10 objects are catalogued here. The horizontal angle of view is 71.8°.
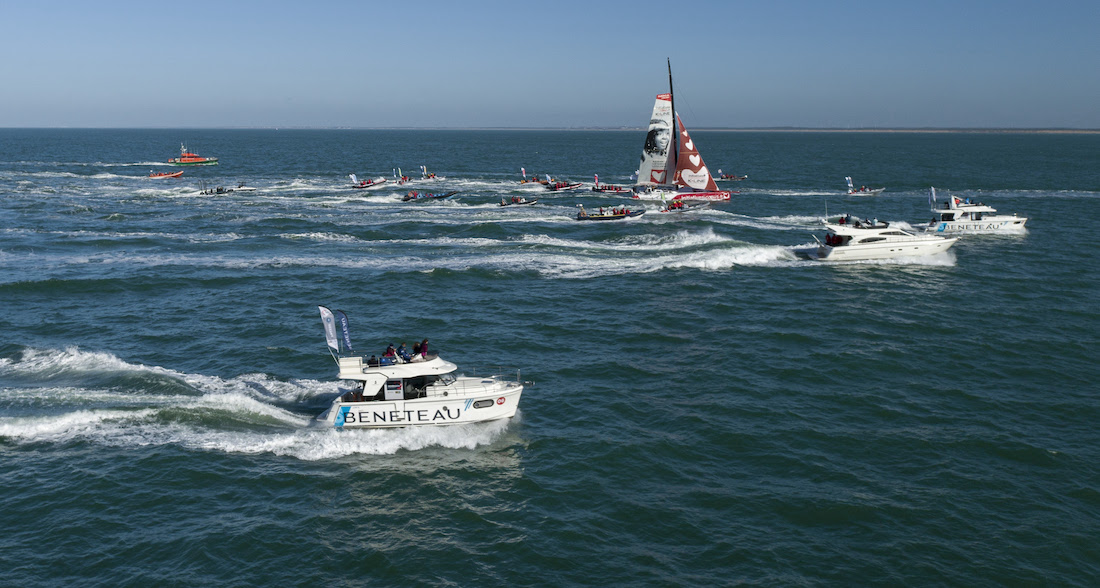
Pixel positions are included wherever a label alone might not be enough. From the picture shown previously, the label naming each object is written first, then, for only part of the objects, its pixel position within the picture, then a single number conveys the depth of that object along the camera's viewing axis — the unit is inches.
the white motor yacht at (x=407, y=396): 1221.1
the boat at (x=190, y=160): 6422.2
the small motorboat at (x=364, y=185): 4570.1
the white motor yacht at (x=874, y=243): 2524.6
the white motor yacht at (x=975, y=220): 2992.1
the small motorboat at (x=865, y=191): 4306.1
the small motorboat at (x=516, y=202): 3828.7
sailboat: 3900.1
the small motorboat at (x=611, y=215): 3331.7
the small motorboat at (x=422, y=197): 4047.7
